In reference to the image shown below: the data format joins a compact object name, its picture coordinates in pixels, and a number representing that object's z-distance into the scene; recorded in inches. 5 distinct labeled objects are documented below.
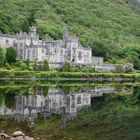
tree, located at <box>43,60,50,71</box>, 3393.2
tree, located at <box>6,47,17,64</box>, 3452.3
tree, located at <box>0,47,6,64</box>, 3253.0
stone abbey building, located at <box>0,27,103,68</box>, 3703.2
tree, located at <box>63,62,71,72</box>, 3516.2
